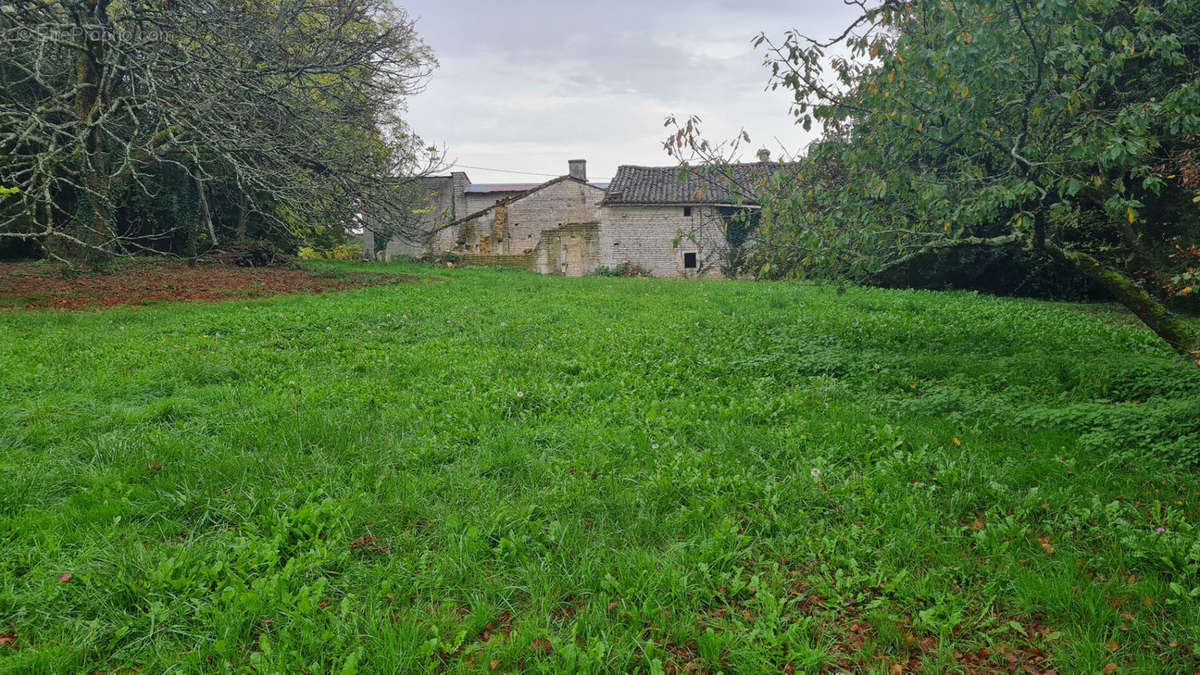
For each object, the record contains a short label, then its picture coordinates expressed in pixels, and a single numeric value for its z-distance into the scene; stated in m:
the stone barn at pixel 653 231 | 30.41
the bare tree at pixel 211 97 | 9.76
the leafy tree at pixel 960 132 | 4.78
